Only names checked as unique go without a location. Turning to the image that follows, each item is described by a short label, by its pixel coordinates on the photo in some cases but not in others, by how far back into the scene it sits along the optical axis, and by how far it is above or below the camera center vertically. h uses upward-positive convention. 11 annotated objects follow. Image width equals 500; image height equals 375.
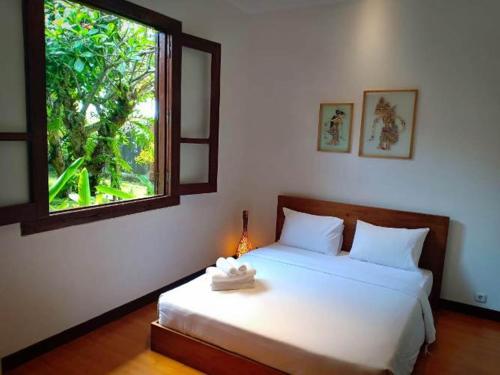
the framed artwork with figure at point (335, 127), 3.42 +0.18
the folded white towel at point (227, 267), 2.49 -0.88
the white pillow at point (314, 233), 3.32 -0.82
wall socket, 3.00 -1.20
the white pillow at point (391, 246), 2.96 -0.82
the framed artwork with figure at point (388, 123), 3.14 +0.22
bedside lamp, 3.86 -1.07
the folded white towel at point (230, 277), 2.47 -0.92
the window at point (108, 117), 2.08 +0.15
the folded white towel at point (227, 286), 2.46 -0.98
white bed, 1.85 -1.02
